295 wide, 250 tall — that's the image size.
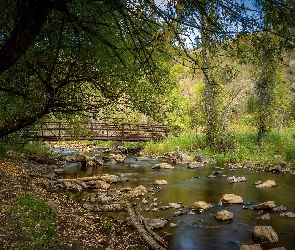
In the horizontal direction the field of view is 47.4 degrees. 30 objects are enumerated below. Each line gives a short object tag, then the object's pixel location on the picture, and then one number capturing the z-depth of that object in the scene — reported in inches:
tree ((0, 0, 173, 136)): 339.3
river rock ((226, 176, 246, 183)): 636.1
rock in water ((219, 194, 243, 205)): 481.3
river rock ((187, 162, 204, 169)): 817.4
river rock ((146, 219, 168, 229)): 374.1
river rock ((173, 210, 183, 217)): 425.3
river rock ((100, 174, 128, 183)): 647.2
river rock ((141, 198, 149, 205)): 479.1
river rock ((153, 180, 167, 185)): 624.7
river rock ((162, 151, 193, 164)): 929.5
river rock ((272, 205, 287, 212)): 442.9
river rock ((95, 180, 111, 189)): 586.1
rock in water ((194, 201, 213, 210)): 455.0
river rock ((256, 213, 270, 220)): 411.0
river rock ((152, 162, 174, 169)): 820.6
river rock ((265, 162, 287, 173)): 753.6
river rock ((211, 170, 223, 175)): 716.0
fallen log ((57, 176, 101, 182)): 633.0
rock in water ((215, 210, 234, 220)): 410.4
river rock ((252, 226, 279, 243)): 336.7
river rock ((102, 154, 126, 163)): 959.8
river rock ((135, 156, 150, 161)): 1013.7
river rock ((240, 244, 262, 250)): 306.3
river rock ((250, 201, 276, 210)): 449.4
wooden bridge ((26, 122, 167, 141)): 650.8
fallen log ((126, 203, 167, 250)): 311.7
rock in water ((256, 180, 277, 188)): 589.6
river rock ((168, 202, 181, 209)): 463.5
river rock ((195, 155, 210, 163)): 902.3
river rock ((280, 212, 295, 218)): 417.1
